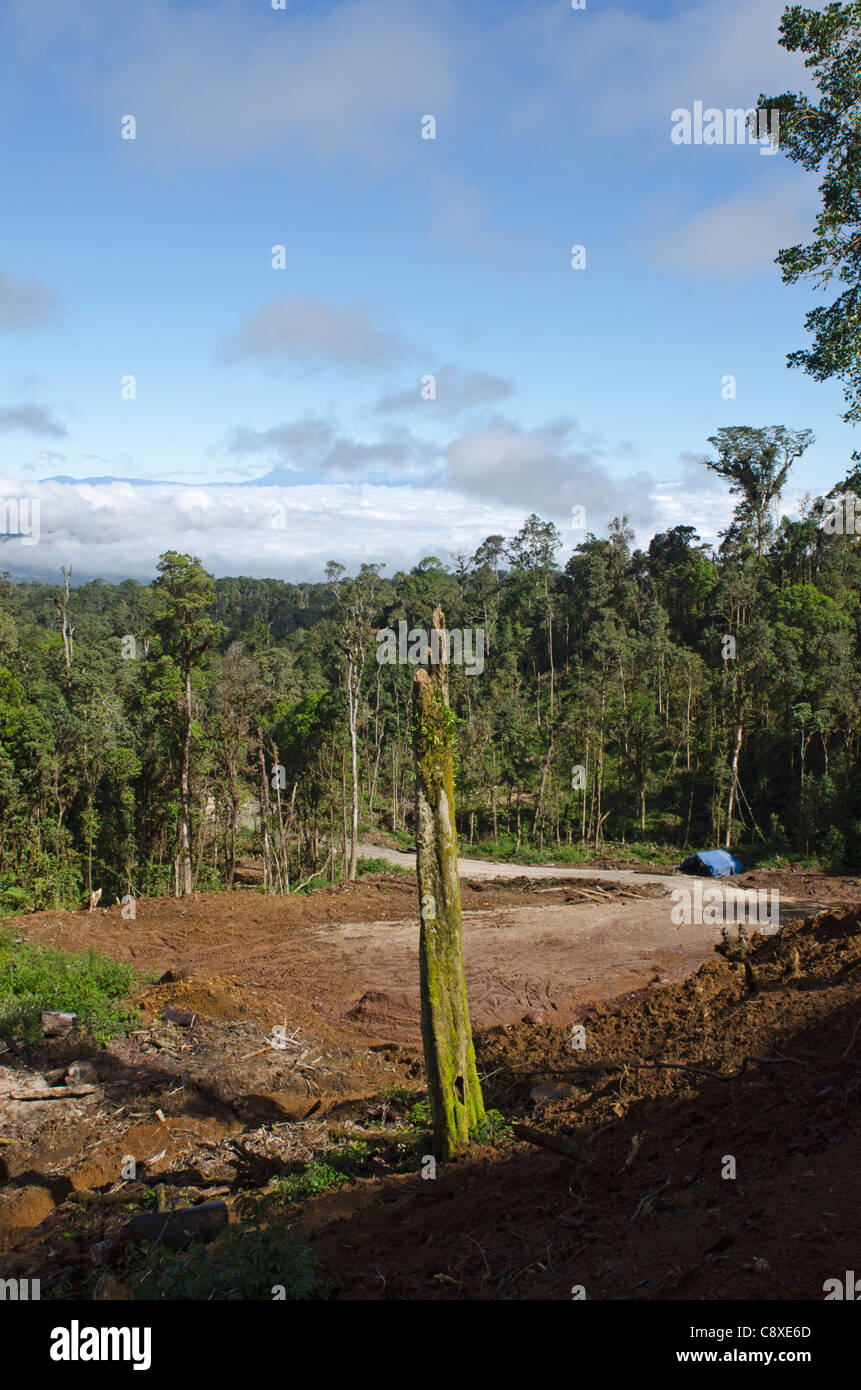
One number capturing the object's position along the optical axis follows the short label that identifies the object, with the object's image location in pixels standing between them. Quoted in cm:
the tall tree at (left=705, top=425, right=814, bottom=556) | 5100
